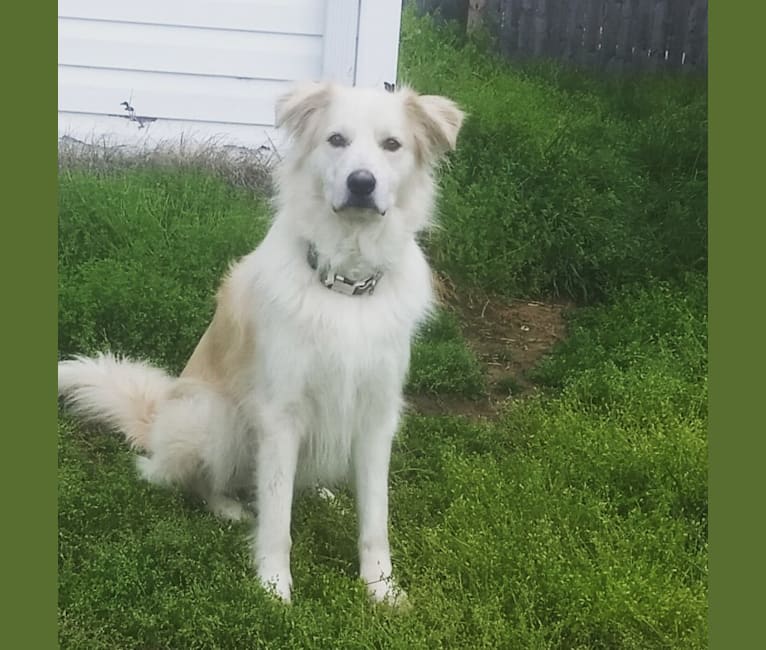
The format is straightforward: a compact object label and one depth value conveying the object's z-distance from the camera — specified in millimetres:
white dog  2258
